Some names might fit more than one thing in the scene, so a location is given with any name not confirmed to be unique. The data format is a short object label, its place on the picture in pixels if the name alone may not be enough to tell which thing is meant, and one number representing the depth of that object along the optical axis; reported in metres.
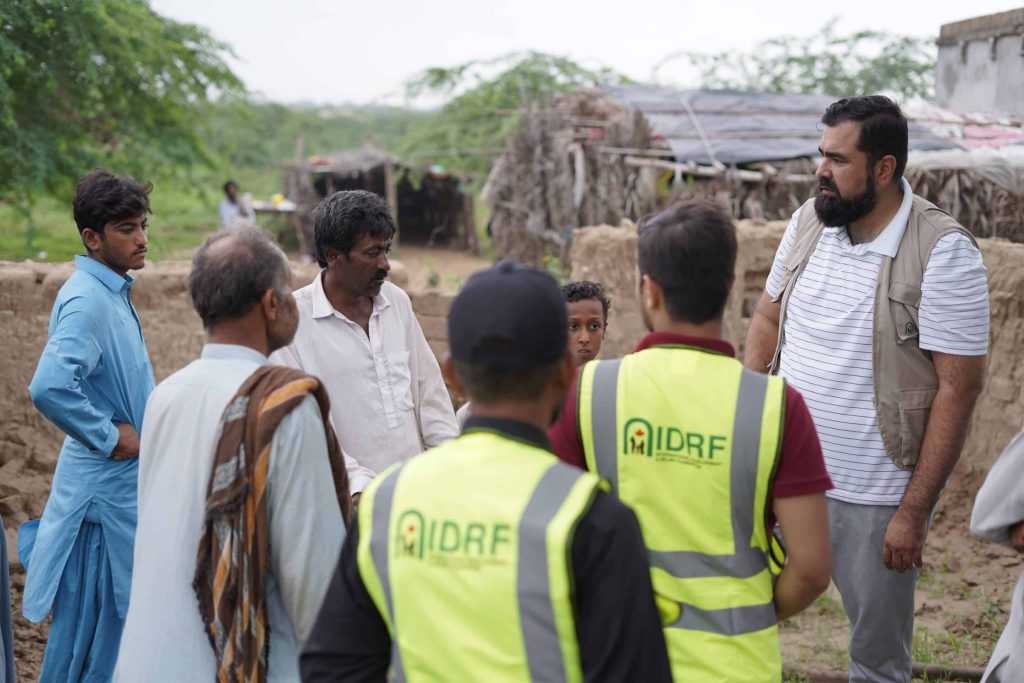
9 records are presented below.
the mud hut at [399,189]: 21.17
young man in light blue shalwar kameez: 3.14
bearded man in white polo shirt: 2.84
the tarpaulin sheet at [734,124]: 11.15
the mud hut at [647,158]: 9.95
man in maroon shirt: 1.83
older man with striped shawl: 2.02
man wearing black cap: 1.48
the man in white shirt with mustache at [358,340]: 2.95
